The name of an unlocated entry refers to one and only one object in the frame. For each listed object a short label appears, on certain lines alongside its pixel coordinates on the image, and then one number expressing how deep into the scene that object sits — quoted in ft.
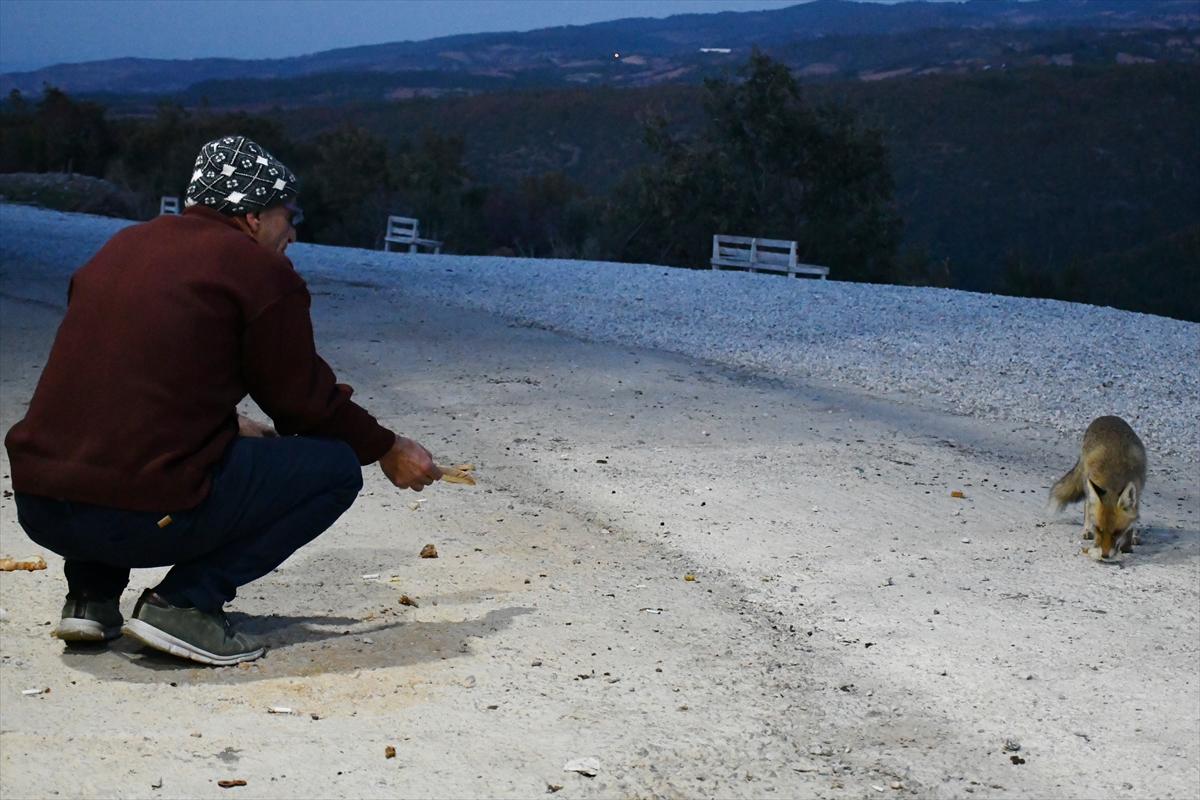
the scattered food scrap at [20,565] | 15.99
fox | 17.81
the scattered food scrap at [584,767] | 10.80
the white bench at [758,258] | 68.39
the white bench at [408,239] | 88.32
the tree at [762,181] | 105.60
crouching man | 11.05
